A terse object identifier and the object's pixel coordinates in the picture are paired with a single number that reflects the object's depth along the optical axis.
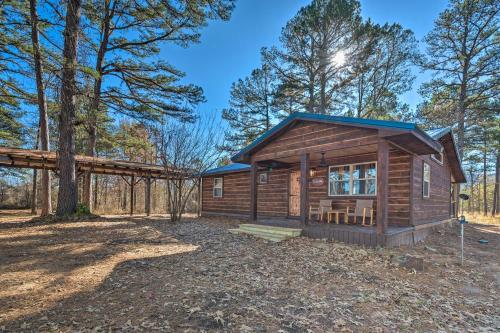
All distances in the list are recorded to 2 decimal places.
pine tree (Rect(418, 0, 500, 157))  14.82
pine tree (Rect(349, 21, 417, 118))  16.03
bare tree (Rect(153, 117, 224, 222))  11.34
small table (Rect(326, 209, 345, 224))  9.17
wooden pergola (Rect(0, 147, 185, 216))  11.02
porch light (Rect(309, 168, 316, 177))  10.93
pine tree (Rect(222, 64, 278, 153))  21.64
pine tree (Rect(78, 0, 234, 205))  12.12
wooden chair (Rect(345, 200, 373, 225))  8.48
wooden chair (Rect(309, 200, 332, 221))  9.85
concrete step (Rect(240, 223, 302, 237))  7.89
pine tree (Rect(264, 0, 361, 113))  16.02
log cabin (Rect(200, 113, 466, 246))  6.73
